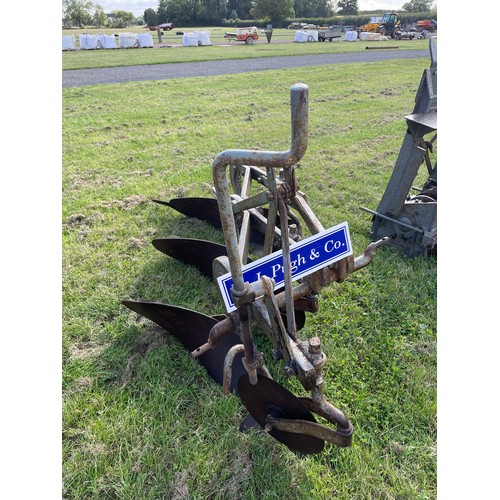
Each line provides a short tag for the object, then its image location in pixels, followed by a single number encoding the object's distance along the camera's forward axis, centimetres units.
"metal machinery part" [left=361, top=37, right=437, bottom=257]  319
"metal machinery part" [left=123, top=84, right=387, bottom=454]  139
